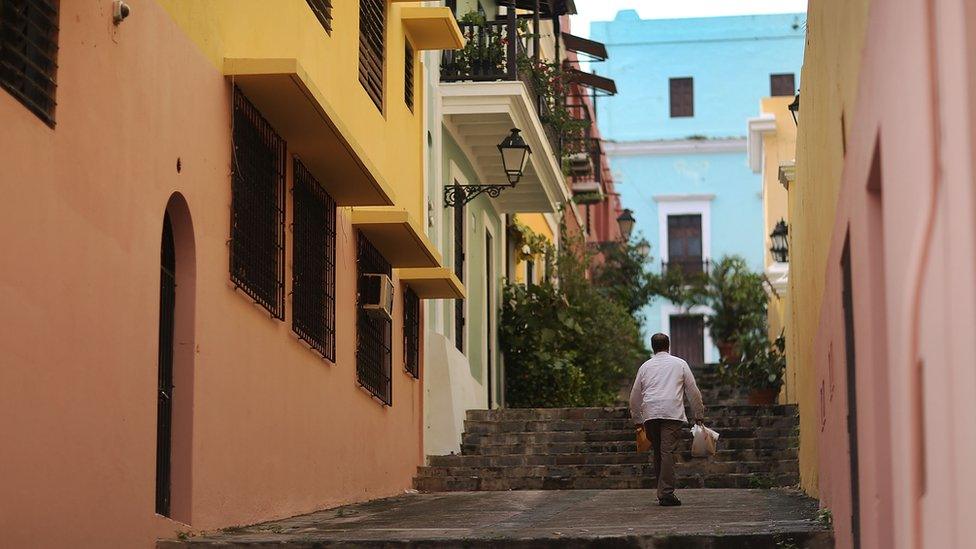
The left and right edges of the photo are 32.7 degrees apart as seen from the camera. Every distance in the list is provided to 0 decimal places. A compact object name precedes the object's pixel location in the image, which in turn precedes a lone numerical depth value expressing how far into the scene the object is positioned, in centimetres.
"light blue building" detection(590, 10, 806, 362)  4828
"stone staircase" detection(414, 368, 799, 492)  1775
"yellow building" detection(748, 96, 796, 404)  3425
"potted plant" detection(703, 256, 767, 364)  3784
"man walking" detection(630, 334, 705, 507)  1352
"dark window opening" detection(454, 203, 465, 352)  2203
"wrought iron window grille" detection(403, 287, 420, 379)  1836
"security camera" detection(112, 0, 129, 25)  842
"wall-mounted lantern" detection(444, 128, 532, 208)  1900
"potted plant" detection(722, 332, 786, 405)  2506
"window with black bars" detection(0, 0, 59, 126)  709
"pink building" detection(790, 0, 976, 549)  380
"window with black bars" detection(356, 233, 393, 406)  1570
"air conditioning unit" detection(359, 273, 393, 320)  1577
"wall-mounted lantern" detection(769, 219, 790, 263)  2831
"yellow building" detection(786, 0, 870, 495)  744
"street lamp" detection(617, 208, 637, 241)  3597
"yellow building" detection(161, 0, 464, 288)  1079
